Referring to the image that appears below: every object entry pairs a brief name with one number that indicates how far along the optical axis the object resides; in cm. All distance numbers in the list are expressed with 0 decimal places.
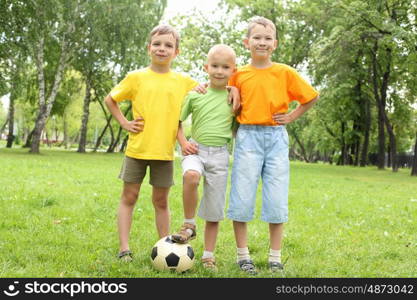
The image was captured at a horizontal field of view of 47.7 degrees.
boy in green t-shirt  458
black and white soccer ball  433
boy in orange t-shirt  462
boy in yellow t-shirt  466
